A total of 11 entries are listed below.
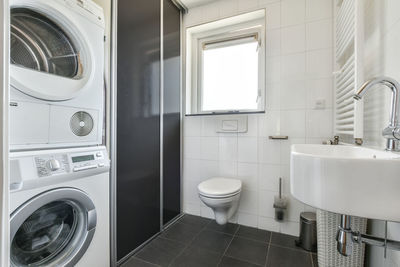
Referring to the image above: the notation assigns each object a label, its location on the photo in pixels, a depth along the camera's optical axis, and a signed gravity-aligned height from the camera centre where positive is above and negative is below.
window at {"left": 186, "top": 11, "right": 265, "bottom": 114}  2.04 +0.71
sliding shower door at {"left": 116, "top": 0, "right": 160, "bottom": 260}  1.36 +0.06
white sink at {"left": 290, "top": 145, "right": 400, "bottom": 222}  0.48 -0.15
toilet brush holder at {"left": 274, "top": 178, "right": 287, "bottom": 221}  1.71 -0.67
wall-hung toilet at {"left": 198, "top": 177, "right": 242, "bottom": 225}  1.55 -0.54
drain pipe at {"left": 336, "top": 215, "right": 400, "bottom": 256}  0.63 -0.36
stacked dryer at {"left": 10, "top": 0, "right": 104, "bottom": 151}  0.79 +0.27
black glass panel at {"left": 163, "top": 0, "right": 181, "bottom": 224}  1.90 +0.17
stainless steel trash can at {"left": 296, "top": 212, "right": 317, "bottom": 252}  1.51 -0.82
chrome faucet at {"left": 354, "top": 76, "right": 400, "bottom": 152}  0.66 +0.05
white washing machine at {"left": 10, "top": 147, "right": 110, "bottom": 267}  0.76 -0.36
